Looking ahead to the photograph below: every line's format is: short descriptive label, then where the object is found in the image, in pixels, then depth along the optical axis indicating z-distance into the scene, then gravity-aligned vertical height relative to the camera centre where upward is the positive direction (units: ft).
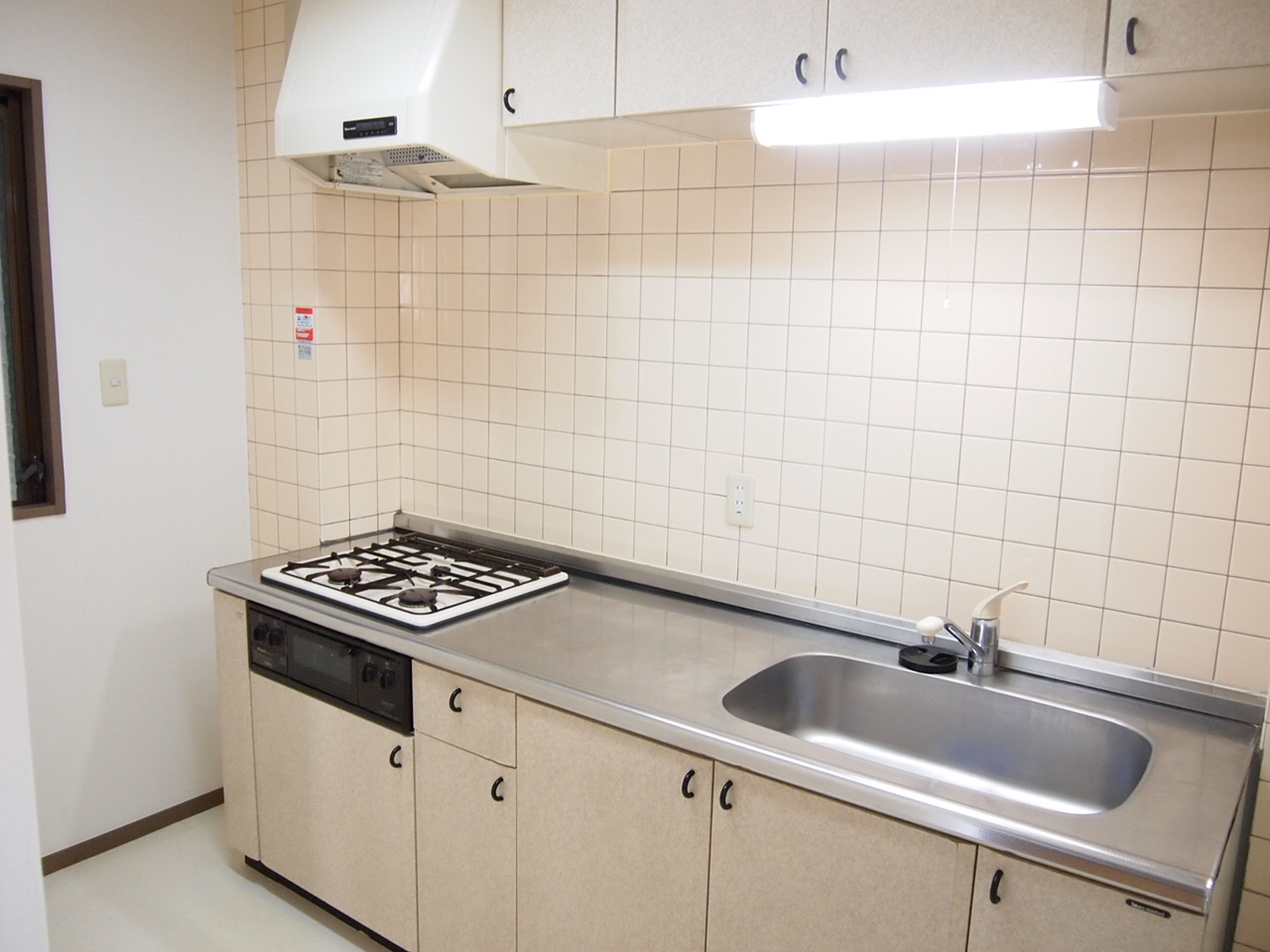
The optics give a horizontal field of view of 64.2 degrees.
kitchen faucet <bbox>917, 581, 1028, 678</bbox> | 6.54 -2.01
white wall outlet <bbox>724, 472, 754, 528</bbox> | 7.93 -1.43
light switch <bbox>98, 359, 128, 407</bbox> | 9.21 -0.77
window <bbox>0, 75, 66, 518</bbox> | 8.57 -0.15
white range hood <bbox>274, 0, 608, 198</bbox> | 6.97 +1.43
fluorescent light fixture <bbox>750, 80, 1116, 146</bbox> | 5.23 +1.16
